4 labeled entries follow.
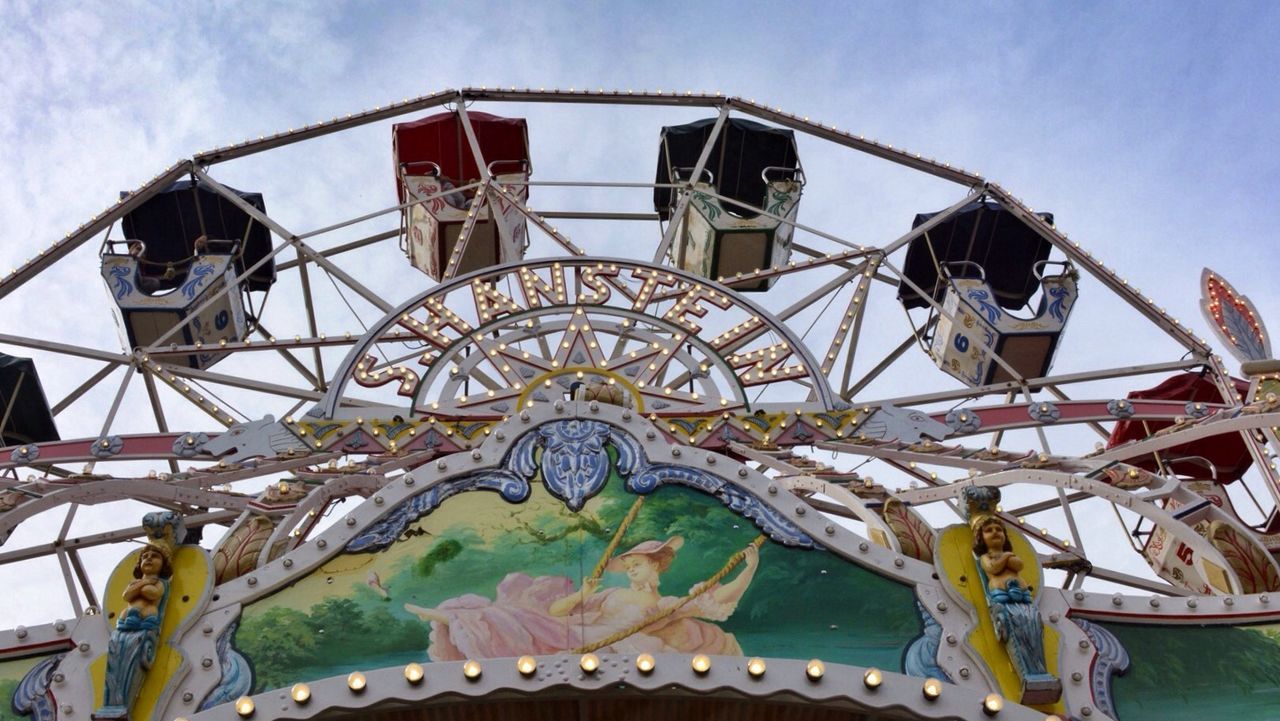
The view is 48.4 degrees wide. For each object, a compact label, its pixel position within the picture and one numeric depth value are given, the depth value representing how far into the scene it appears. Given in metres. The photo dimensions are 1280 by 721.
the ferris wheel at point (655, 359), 9.87
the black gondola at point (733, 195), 17.48
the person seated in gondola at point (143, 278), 16.45
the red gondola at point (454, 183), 17.25
